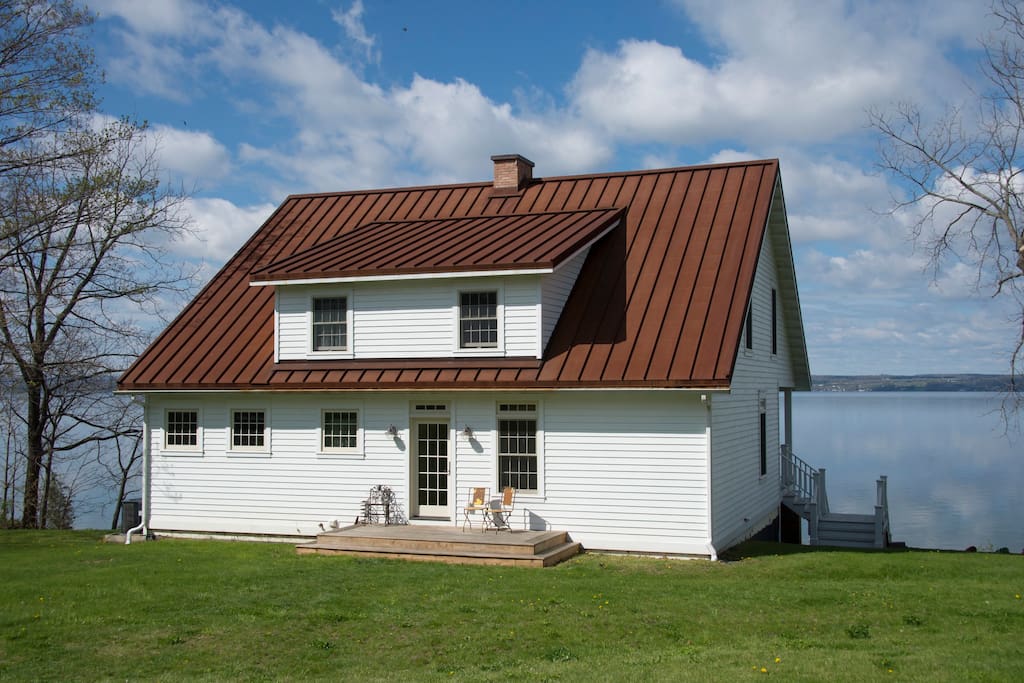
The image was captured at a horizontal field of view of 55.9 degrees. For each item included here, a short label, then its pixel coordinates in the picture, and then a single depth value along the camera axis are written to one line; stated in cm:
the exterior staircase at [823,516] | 2267
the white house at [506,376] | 1658
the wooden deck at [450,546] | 1569
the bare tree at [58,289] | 2341
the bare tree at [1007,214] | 1833
